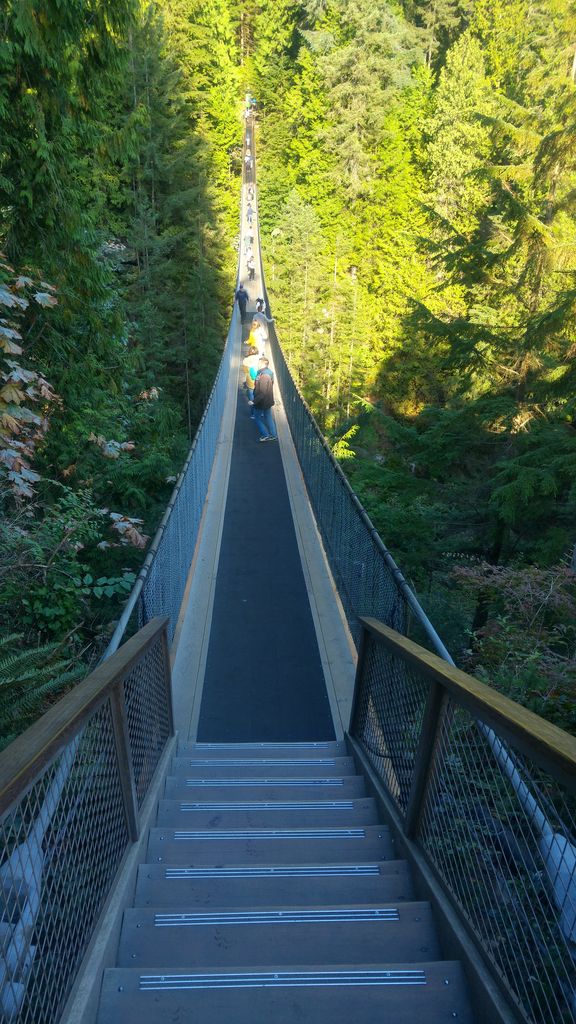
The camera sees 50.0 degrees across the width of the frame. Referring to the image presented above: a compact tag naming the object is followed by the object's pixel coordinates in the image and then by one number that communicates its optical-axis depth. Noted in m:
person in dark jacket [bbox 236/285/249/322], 20.30
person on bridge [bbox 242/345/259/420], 11.15
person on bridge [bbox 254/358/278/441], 9.88
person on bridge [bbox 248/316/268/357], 11.52
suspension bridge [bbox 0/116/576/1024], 1.56
